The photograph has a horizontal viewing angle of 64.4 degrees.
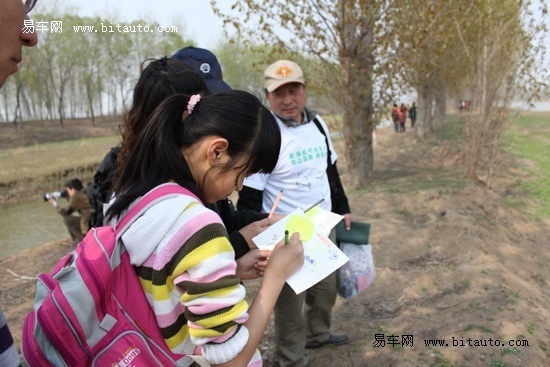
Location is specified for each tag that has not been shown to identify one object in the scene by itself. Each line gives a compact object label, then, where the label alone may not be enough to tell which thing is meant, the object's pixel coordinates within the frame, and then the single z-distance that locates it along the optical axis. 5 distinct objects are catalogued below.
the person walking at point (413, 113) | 25.46
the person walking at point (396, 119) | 20.40
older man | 2.63
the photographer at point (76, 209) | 6.45
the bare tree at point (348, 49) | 6.90
